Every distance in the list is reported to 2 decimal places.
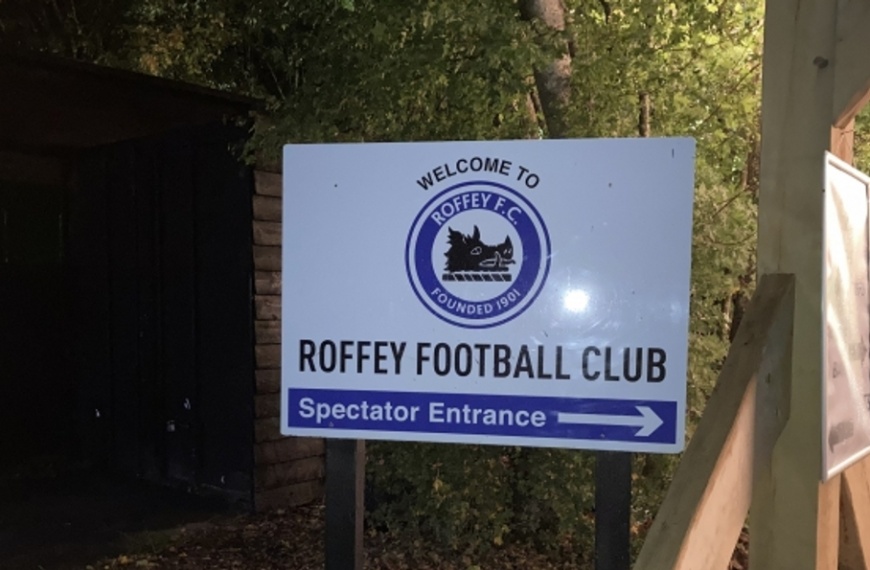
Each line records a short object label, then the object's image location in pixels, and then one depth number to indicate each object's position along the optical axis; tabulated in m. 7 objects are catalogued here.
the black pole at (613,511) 2.38
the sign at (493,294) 2.33
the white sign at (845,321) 2.37
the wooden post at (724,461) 1.98
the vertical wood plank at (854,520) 2.88
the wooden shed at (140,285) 5.52
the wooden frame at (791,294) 2.30
